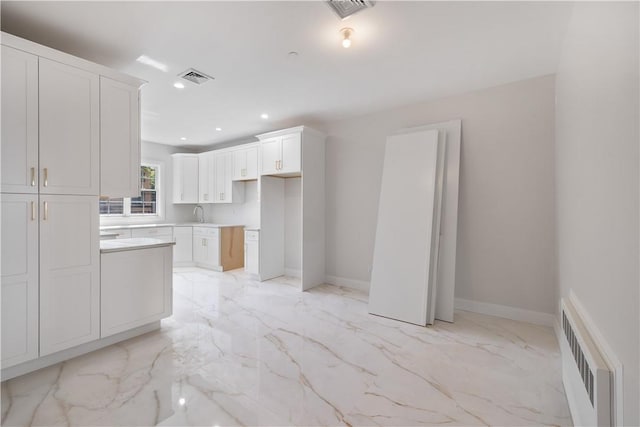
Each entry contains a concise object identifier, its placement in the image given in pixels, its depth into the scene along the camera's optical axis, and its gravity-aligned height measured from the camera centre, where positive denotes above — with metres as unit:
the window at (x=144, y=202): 5.49 -0.04
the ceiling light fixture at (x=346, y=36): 2.23 +1.37
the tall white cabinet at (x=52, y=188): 2.00 +0.08
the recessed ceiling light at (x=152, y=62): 2.64 +1.32
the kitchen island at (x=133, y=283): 2.47 -0.77
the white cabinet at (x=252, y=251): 4.88 -0.83
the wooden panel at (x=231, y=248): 5.48 -0.88
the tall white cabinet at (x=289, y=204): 4.26 +0.02
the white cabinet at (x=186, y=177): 6.15 +0.54
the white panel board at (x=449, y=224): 3.23 -0.17
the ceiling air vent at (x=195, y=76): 2.89 +1.32
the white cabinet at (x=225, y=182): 5.60 +0.42
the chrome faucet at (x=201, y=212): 6.63 -0.24
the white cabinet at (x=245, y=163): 5.19 +0.75
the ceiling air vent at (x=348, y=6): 1.94 +1.39
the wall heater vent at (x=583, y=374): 1.10 -0.74
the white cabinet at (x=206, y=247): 5.49 -0.88
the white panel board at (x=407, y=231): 3.18 -0.27
